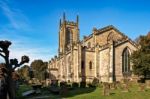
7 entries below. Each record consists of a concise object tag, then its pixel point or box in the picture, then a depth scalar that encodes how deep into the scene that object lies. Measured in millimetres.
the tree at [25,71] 52619
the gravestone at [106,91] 12501
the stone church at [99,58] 27505
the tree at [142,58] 20548
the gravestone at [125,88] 13879
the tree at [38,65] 59245
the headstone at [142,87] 13900
